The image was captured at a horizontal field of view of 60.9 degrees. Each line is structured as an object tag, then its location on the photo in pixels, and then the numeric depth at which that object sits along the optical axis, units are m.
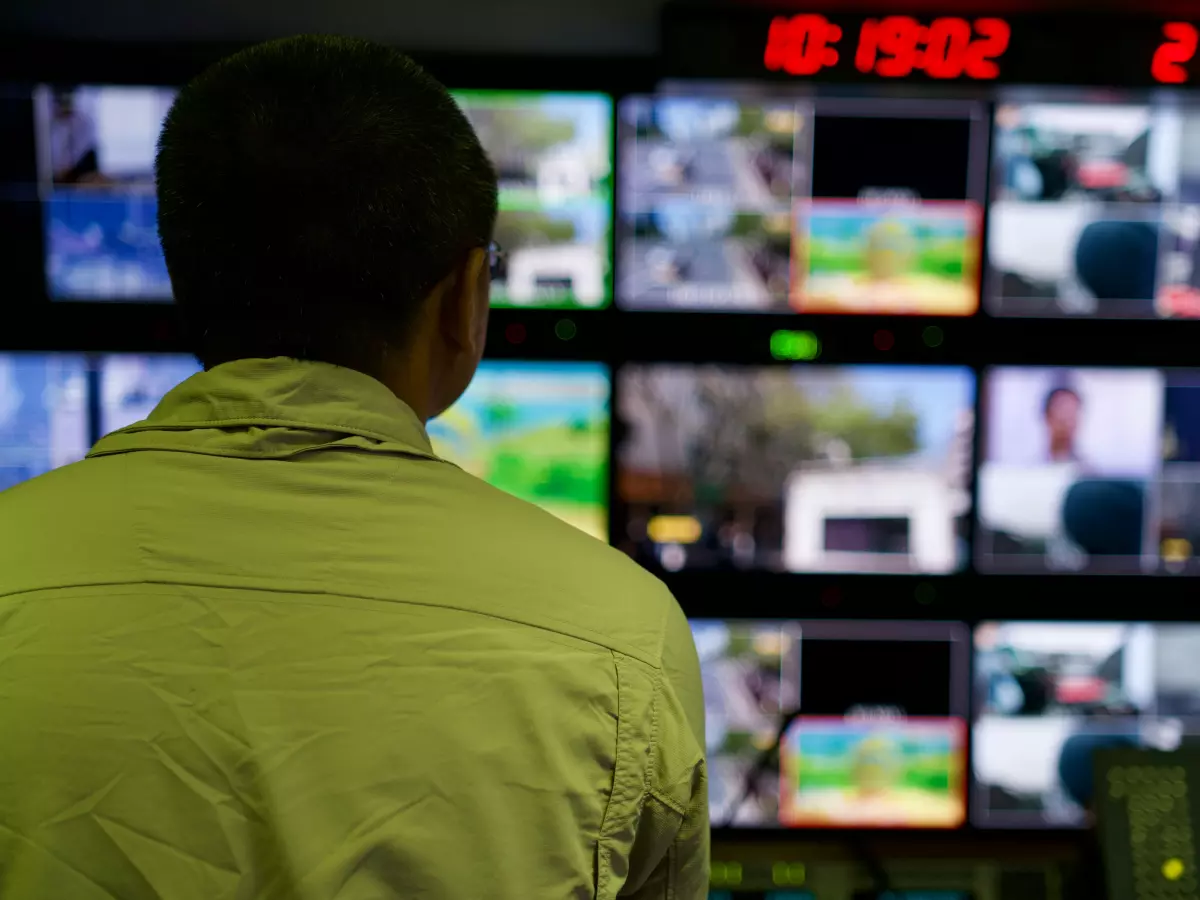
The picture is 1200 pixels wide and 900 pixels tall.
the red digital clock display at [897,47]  1.68
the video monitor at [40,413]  1.85
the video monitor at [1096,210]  1.84
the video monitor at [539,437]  1.89
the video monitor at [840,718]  1.93
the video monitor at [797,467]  1.90
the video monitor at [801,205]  1.83
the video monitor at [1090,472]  1.89
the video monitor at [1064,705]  1.92
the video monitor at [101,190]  1.79
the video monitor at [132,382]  1.86
